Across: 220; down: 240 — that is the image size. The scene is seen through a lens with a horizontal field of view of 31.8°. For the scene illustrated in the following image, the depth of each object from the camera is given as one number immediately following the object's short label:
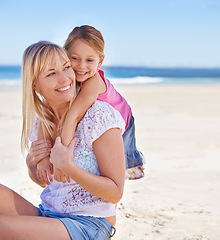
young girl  2.63
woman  1.94
